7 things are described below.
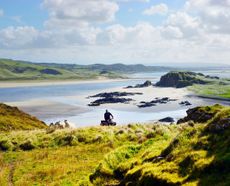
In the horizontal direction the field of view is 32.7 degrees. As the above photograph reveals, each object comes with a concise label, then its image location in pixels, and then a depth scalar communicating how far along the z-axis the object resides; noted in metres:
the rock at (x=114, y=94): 175.45
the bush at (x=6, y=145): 42.01
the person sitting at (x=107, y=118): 50.86
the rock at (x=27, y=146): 41.69
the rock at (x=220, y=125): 17.89
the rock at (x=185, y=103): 140.81
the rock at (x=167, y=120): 92.29
